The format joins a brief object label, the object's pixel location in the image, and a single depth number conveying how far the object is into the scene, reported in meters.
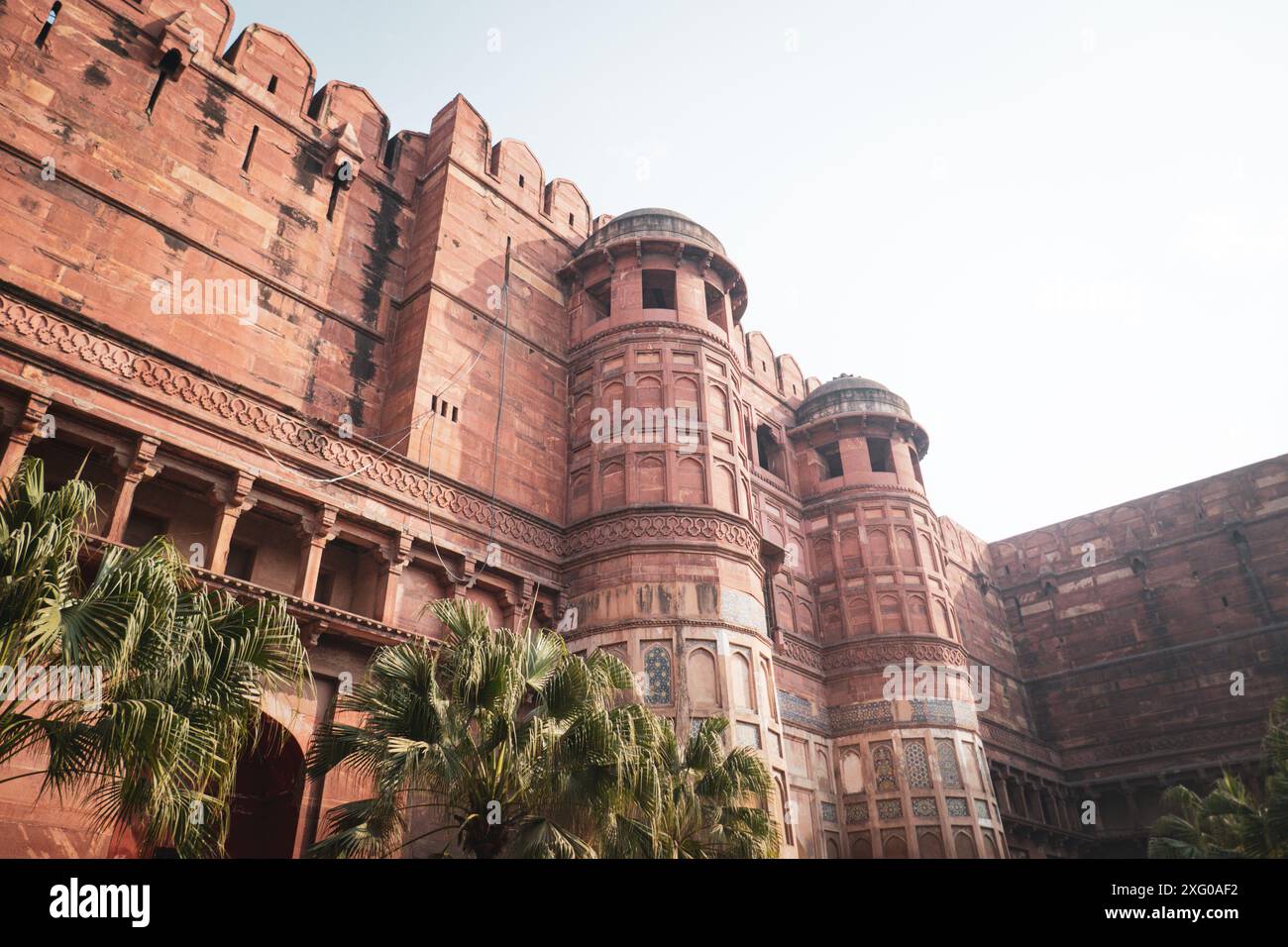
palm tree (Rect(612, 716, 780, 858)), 10.67
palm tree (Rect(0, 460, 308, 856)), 6.82
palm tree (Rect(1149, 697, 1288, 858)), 14.21
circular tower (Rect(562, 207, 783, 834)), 15.91
